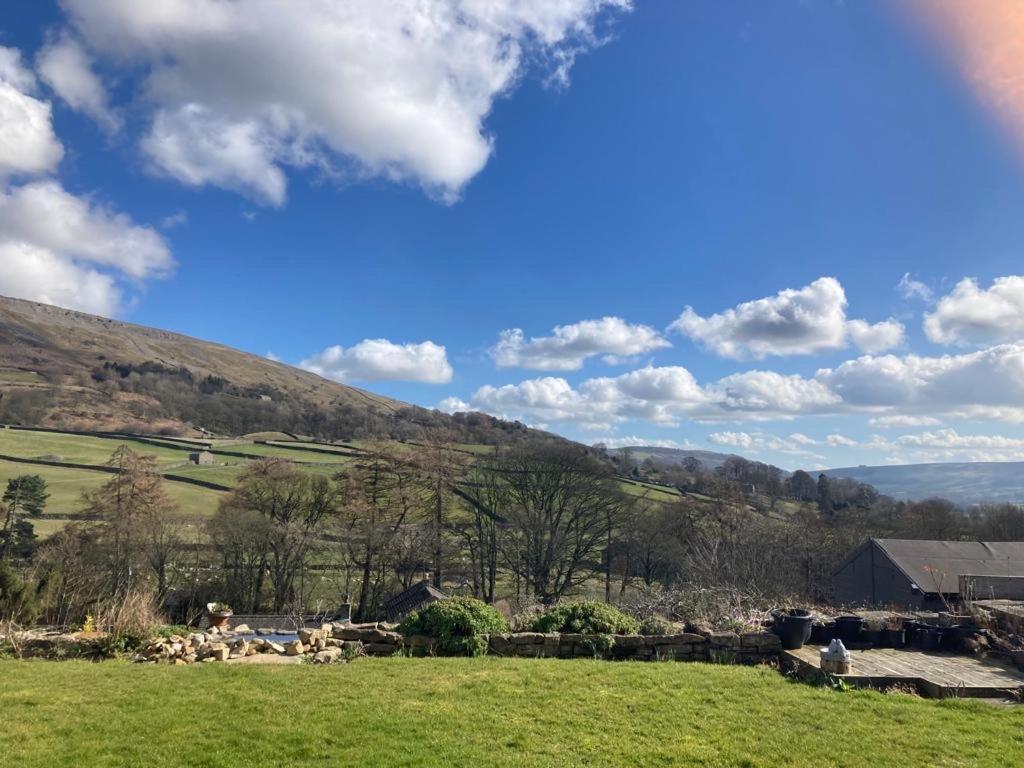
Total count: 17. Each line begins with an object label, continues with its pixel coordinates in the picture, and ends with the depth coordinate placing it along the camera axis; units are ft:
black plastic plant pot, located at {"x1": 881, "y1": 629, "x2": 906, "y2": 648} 35.14
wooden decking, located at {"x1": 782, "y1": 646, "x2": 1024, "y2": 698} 25.72
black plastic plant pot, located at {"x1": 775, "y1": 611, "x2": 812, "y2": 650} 32.30
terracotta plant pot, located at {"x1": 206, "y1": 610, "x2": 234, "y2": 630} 48.93
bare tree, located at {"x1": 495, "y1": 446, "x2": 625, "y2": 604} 116.47
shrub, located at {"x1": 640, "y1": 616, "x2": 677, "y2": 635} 34.12
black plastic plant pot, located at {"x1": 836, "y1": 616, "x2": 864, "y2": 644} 34.60
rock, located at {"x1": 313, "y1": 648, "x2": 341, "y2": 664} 31.19
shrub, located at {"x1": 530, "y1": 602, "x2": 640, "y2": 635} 33.78
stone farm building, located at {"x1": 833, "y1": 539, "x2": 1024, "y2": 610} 88.48
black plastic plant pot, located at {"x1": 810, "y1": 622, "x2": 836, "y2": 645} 34.35
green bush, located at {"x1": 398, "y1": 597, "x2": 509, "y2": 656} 32.71
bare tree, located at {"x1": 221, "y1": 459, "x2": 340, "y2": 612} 101.24
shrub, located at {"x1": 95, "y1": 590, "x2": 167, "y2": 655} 33.37
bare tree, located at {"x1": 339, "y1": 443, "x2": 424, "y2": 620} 104.22
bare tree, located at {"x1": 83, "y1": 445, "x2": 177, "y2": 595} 93.20
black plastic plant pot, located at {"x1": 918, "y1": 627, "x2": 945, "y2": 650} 34.63
